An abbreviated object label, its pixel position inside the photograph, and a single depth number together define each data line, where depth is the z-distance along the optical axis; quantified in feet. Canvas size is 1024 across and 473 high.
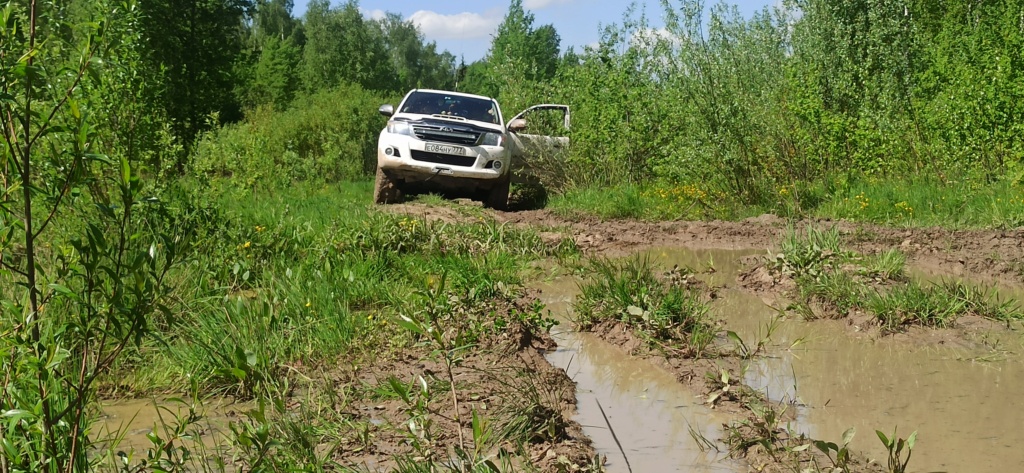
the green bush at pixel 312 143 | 40.19
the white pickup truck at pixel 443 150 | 39.17
